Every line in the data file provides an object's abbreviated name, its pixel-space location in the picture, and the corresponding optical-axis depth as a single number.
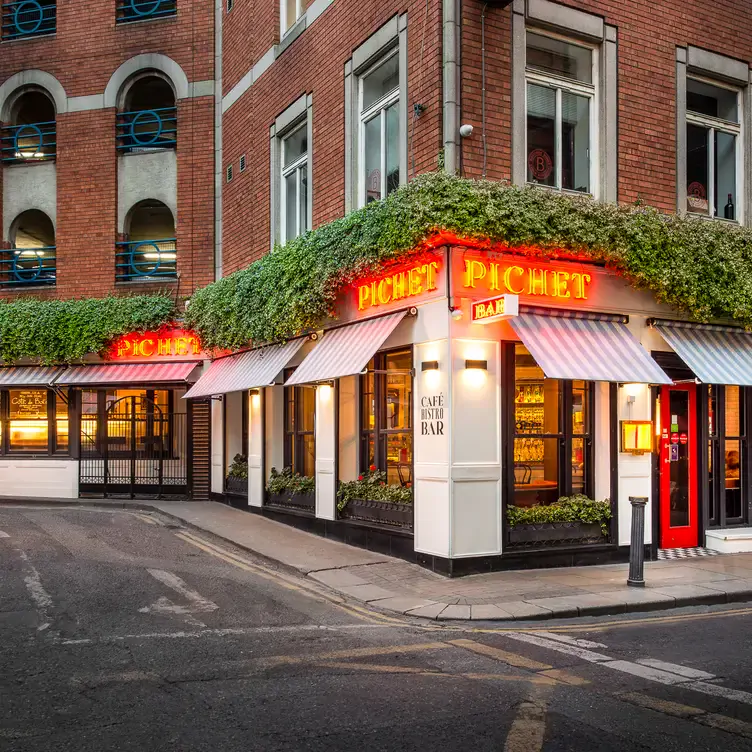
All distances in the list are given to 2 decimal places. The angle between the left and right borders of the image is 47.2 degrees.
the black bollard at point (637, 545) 9.54
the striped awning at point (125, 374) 18.70
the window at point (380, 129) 12.10
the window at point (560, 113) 11.37
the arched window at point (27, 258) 20.47
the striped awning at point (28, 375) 19.19
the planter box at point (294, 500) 14.17
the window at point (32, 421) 19.92
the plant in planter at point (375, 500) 11.46
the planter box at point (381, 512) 11.34
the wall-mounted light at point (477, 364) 10.37
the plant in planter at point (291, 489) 14.35
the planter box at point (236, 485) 17.10
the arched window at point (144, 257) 19.83
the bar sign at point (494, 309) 9.51
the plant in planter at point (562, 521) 10.62
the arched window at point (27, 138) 20.62
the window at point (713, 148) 12.76
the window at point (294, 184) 15.10
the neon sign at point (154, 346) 19.16
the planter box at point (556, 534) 10.60
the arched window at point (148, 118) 19.94
